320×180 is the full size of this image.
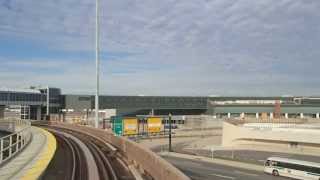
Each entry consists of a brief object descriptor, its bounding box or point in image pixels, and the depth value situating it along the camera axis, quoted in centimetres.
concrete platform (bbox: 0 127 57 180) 989
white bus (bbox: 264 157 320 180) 2692
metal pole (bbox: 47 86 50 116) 8189
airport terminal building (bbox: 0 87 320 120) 8077
